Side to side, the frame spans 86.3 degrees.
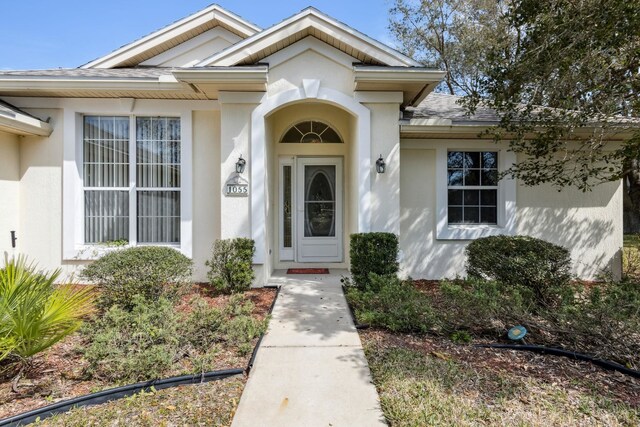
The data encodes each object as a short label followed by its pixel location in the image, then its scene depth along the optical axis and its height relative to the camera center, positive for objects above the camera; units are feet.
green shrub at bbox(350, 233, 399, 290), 21.68 -2.69
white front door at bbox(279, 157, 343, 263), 28.45 +0.44
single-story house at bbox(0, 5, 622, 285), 23.00 +3.92
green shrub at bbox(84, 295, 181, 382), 11.55 -4.82
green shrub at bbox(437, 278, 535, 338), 15.28 -4.46
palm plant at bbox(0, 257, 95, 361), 11.20 -3.40
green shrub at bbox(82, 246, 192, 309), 17.99 -3.28
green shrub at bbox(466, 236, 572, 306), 18.99 -2.95
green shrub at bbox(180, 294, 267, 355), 13.99 -4.96
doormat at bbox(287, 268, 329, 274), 26.78 -4.48
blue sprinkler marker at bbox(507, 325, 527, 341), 14.28 -5.03
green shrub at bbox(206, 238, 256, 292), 21.68 -3.22
